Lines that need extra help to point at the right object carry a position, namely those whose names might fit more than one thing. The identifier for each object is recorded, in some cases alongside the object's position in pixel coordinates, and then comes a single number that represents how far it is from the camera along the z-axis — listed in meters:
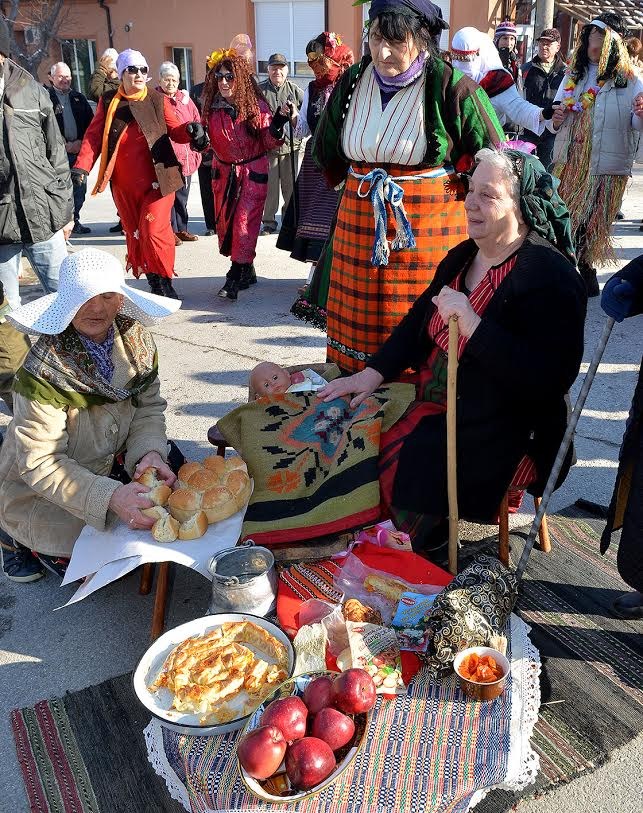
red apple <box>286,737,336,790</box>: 1.91
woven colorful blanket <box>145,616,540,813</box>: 2.00
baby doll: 3.48
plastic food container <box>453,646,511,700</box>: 2.26
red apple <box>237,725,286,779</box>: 1.90
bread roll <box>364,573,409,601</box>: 2.68
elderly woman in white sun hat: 2.77
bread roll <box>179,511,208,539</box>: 2.75
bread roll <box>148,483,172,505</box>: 2.81
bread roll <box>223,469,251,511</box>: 2.92
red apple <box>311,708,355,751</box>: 2.00
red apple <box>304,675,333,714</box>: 2.08
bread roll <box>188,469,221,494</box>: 2.91
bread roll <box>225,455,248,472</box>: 3.03
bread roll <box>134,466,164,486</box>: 2.88
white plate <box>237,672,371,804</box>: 1.89
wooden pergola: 15.80
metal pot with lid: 2.55
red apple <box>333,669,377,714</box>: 2.06
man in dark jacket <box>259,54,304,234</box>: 8.62
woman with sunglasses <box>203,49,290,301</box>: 6.41
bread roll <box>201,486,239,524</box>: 2.84
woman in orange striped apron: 3.47
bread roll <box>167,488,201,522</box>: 2.79
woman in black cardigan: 2.69
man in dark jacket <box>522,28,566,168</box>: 9.27
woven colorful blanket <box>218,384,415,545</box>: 2.92
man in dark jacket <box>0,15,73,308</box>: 4.57
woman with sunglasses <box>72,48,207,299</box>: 6.16
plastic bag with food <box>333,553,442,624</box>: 2.67
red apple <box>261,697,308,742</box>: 1.98
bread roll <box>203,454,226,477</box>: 3.01
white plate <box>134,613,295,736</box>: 2.16
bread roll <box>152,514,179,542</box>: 2.71
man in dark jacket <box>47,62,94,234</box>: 8.99
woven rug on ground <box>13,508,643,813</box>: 2.25
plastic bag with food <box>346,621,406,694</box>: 2.35
